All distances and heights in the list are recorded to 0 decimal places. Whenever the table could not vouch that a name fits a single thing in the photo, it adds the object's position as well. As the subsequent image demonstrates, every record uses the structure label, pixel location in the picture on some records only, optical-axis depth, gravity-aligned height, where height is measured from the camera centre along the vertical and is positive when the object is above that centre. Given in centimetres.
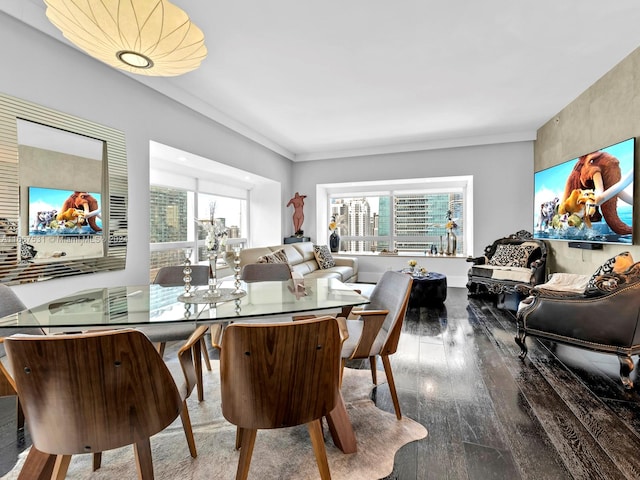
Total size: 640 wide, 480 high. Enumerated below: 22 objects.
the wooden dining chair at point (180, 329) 184 -59
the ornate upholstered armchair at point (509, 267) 429 -44
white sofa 444 -45
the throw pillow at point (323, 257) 563 -39
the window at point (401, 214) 623 +45
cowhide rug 142 -107
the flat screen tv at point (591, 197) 298 +44
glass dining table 146 -39
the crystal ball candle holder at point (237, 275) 203 -27
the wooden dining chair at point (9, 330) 140 -45
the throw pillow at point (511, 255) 461 -29
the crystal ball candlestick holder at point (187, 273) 192 -24
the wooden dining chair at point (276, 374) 106 -49
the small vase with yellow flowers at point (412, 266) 470 -46
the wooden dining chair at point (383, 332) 173 -53
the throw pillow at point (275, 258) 402 -30
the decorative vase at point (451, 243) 600 -13
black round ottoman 432 -77
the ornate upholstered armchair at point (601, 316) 214 -58
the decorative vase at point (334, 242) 668 -14
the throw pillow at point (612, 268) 229 -24
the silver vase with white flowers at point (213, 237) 185 -1
